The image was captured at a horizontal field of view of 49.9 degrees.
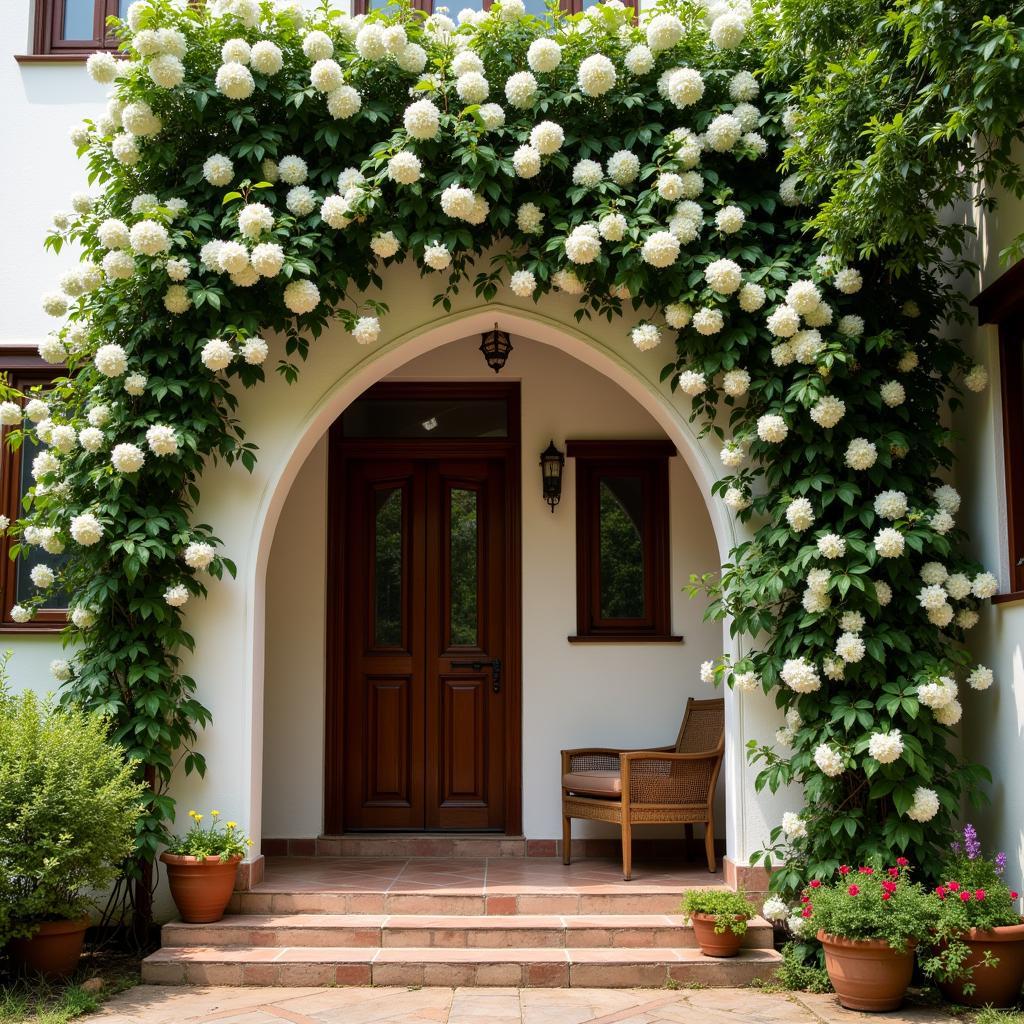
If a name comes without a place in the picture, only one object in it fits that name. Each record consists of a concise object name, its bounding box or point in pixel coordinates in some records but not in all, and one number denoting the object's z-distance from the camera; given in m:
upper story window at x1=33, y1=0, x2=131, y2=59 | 6.34
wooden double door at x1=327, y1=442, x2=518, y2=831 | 6.88
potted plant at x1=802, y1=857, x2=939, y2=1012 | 4.38
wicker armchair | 5.77
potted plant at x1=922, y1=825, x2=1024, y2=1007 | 4.36
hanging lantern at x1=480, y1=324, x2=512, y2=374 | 6.50
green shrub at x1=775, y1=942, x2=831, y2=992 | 4.78
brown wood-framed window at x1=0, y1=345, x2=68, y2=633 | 5.98
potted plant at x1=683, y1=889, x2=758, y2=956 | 4.86
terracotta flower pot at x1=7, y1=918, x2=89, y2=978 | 4.75
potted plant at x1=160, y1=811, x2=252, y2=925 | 5.13
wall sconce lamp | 6.78
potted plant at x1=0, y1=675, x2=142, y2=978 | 4.56
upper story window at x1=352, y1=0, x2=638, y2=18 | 6.43
